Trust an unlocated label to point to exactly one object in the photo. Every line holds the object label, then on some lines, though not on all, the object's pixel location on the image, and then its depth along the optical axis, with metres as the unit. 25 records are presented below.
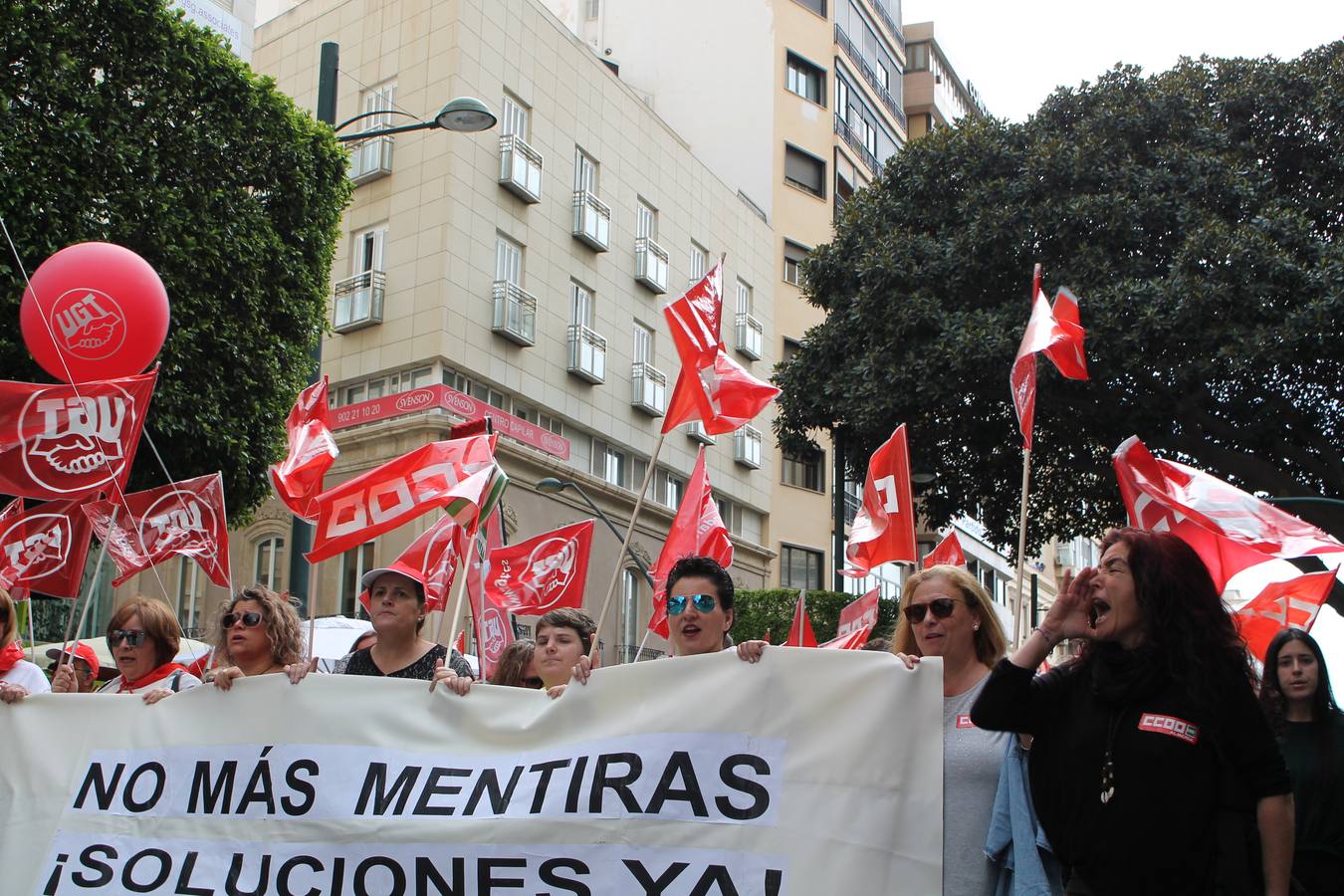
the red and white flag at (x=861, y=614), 10.58
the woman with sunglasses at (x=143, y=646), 5.51
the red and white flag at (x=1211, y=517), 5.96
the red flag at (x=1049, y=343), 7.53
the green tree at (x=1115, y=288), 16.94
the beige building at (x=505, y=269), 26.50
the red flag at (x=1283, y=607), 7.56
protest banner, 3.93
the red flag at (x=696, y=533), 9.55
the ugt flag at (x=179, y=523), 8.25
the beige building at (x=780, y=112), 39.06
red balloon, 7.77
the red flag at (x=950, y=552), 10.67
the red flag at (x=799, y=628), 10.78
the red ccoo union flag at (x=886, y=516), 9.74
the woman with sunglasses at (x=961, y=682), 3.76
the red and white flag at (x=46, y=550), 7.38
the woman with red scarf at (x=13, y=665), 5.70
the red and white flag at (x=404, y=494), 6.10
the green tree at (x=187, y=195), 12.95
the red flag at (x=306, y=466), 7.49
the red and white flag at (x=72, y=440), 6.69
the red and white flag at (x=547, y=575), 10.87
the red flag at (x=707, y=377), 6.34
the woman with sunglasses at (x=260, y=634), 5.20
